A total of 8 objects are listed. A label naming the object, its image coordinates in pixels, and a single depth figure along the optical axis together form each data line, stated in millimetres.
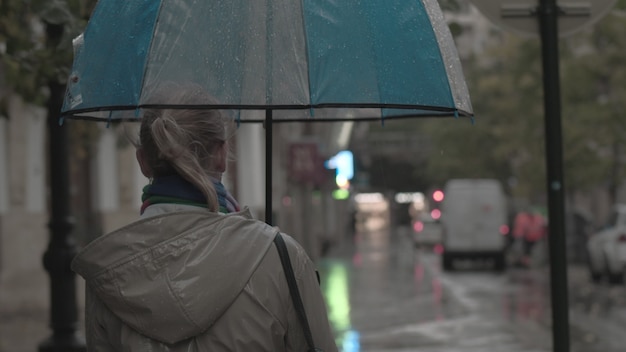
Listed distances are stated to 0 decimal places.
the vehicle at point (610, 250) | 24061
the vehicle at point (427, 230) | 49906
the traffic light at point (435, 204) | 38188
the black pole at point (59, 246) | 7719
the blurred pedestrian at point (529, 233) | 35094
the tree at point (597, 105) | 30438
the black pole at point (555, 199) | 5105
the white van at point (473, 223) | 33781
